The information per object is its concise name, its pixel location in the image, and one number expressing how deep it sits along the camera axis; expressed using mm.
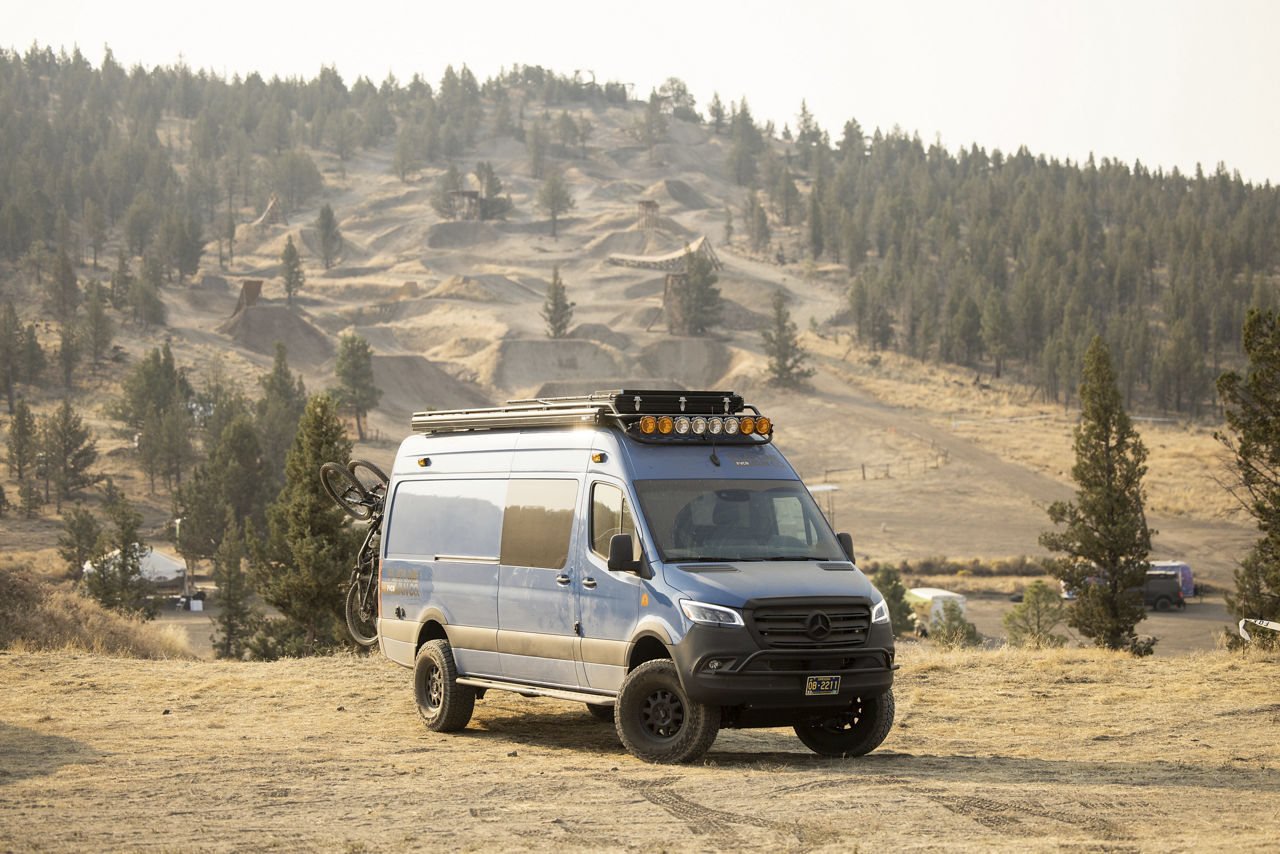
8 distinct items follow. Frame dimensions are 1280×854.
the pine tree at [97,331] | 95000
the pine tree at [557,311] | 117875
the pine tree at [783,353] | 105938
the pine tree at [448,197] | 176625
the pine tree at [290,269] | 127938
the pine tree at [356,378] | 87500
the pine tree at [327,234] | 154675
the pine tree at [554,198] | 178500
